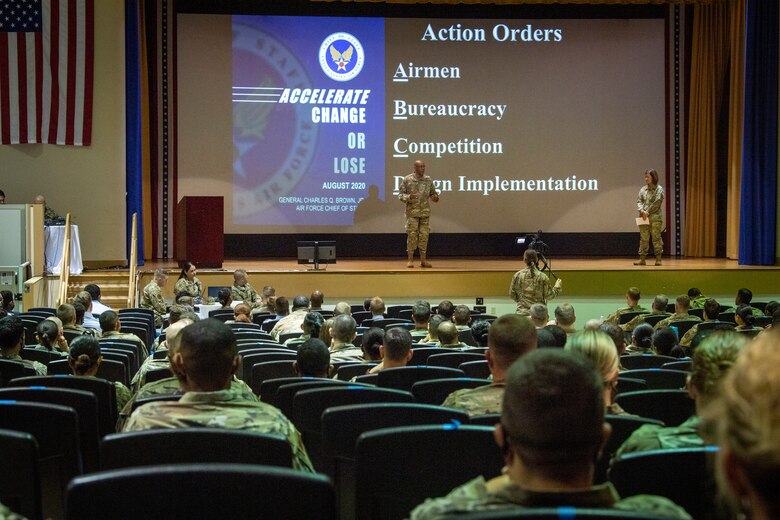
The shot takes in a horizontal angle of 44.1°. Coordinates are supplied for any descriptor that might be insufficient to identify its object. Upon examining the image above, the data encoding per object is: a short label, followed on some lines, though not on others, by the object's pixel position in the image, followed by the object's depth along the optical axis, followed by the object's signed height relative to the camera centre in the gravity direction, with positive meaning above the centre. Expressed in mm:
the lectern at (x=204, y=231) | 12562 +262
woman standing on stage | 13445 +570
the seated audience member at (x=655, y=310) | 8516 -544
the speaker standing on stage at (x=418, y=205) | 12906 +624
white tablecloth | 12477 +36
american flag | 13039 +2471
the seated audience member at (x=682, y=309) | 8123 -498
